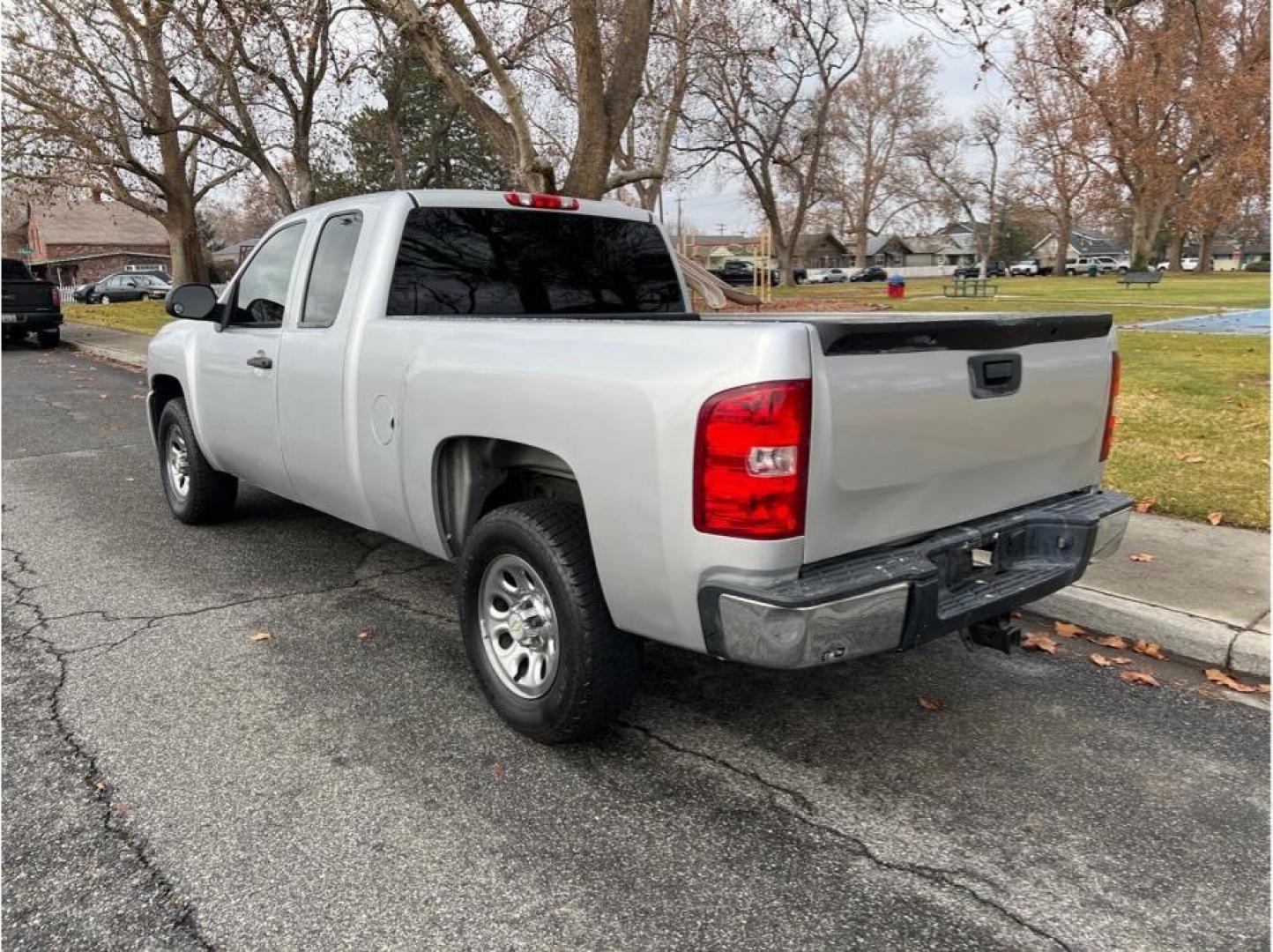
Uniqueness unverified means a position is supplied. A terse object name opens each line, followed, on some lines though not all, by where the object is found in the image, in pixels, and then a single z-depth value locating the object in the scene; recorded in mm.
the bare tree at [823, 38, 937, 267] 60875
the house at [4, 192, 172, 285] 70938
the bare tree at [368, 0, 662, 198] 11703
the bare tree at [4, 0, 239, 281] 19453
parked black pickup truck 19438
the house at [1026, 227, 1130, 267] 121825
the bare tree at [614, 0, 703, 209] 14672
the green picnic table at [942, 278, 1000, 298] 34500
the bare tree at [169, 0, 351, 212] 13477
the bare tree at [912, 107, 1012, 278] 71312
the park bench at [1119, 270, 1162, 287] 39938
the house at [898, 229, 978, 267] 127312
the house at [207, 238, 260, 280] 58884
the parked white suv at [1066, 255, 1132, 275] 94600
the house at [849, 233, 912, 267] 122875
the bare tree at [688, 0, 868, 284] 14855
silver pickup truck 2531
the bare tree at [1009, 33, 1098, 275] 46312
